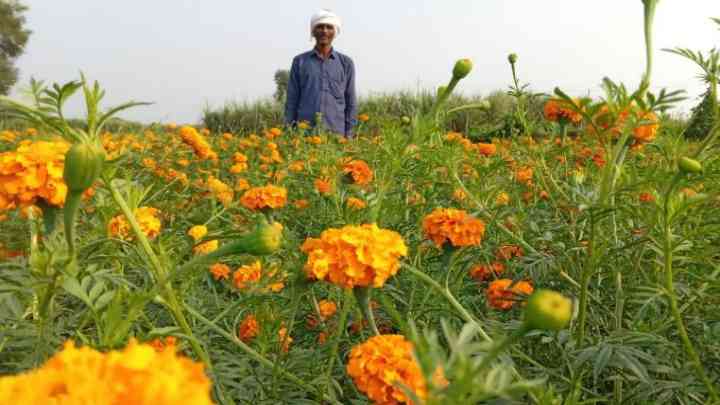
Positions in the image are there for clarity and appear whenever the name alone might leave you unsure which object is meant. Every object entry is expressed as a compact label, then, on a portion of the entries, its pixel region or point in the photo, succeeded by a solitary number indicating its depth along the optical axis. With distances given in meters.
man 5.32
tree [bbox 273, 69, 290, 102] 17.98
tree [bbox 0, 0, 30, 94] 19.14
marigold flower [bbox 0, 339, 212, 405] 0.38
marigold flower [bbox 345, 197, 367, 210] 1.49
